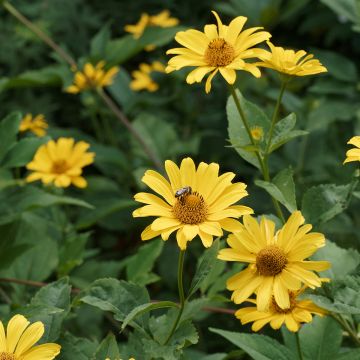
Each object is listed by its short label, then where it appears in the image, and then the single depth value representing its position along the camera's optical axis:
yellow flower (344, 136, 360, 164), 0.82
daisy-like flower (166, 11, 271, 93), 0.84
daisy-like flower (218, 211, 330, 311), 0.80
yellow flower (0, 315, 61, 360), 0.81
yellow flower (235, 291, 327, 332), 0.83
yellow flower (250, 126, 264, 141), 0.88
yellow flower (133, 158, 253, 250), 0.80
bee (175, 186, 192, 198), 0.82
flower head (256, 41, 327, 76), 0.84
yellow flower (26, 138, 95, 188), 1.12
